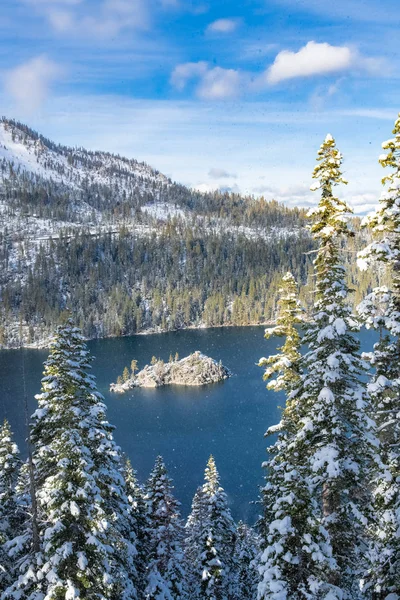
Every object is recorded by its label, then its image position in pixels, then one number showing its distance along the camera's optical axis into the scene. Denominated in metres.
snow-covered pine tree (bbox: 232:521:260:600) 32.47
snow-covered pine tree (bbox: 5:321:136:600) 16.69
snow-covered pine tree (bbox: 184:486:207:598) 29.80
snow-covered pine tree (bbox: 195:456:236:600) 27.91
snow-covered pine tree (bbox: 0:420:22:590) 18.52
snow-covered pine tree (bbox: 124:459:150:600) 27.10
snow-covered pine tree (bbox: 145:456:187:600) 24.64
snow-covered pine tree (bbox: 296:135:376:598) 14.77
